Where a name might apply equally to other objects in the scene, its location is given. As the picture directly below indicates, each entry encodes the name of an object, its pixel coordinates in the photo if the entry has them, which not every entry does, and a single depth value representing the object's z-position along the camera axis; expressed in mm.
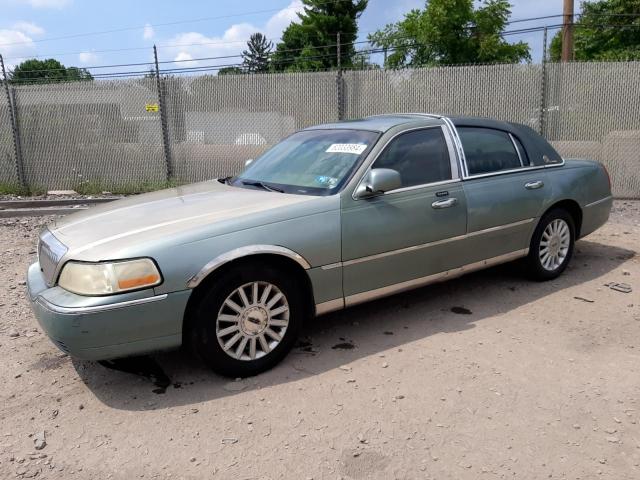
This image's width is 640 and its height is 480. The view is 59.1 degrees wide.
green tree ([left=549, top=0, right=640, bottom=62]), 22500
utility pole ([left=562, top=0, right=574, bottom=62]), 15469
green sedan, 3170
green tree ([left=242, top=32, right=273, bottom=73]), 84550
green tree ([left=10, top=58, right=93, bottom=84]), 11094
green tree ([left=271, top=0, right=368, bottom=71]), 37750
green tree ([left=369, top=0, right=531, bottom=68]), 22500
